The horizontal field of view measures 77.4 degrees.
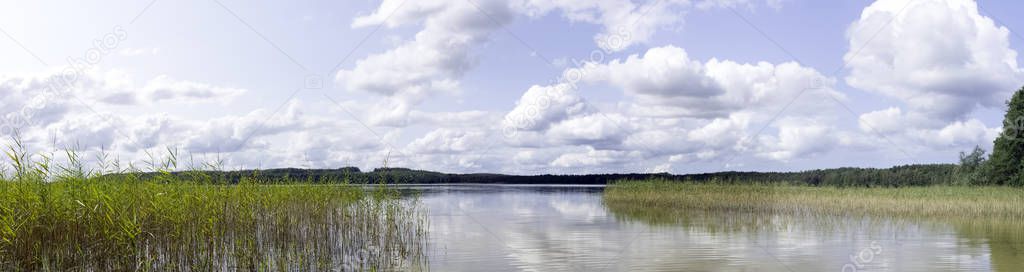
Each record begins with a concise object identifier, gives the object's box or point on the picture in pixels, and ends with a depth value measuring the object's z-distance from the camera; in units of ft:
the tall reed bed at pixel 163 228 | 30.76
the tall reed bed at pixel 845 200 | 95.50
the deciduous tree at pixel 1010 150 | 138.82
